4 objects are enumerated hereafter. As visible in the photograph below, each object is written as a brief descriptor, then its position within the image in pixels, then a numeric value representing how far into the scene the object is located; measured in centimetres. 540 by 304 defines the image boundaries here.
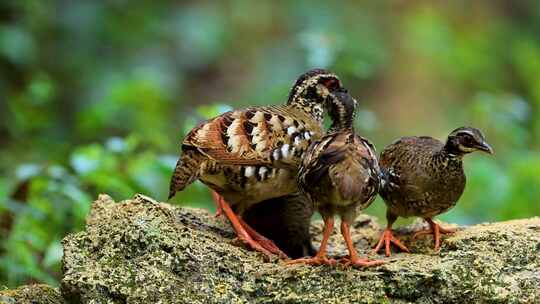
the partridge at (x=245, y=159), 1193
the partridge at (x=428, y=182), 1216
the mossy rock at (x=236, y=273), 996
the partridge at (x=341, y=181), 1019
